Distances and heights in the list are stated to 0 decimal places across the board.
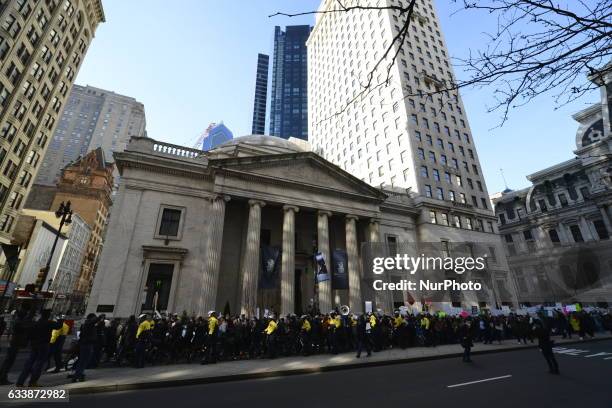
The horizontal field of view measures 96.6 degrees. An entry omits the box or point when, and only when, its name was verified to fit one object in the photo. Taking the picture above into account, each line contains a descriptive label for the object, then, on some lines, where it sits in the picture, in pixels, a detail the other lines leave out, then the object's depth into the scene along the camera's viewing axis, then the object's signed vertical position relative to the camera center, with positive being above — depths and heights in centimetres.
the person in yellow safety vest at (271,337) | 1244 -94
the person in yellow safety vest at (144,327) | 1027 -40
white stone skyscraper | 3369 +2582
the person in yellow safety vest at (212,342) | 1138 -104
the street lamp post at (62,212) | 1780 +632
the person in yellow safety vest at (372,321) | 1417 -35
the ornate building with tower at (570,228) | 3925 +1293
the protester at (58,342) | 877 -79
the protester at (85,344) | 802 -77
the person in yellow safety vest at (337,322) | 1419 -37
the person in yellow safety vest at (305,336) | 1320 -97
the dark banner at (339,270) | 2141 +329
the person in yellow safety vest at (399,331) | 1580 -92
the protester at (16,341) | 745 -64
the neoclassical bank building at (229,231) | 1841 +650
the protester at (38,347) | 723 -77
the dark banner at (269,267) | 1923 +317
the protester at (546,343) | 870 -91
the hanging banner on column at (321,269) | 1814 +291
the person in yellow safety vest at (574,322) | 2083 -65
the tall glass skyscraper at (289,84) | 12575 +10474
